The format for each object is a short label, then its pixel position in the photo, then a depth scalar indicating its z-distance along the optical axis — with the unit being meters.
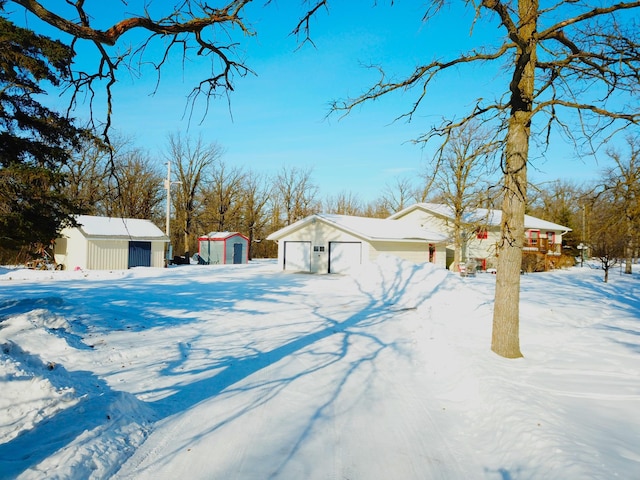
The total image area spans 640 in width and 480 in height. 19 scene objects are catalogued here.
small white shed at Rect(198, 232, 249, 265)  32.44
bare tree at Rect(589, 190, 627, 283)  21.22
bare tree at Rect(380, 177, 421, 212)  49.77
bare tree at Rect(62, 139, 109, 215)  30.67
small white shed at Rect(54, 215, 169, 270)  23.77
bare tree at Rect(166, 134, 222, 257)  38.91
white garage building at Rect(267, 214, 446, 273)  24.64
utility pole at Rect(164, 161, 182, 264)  29.22
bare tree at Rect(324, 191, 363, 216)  59.44
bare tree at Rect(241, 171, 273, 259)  44.91
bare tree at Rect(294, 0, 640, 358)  6.43
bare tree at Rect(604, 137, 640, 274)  11.76
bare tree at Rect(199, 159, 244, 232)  42.41
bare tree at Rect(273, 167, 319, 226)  49.00
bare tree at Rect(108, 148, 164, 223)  36.25
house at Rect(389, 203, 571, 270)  31.69
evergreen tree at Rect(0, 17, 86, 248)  8.14
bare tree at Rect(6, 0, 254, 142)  3.43
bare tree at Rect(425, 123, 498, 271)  25.70
